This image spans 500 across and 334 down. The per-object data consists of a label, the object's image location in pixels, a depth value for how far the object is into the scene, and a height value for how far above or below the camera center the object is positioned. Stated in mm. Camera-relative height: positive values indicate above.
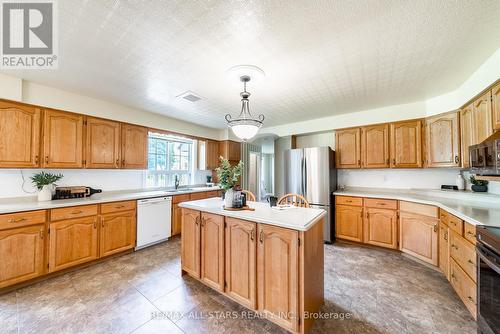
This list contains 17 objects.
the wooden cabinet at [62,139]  2502 +415
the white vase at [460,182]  2854 -194
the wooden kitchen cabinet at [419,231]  2479 -879
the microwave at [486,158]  1590 +112
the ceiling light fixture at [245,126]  2031 +482
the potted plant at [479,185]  2547 -224
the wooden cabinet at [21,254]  1991 -953
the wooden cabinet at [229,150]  5090 +548
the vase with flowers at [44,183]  2476 -192
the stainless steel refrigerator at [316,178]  3464 -167
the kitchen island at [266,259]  1438 -806
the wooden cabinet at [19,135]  2209 +417
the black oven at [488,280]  1229 -775
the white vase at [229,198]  2072 -322
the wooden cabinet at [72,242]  2295 -959
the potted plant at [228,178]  2041 -98
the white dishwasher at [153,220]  3125 -911
